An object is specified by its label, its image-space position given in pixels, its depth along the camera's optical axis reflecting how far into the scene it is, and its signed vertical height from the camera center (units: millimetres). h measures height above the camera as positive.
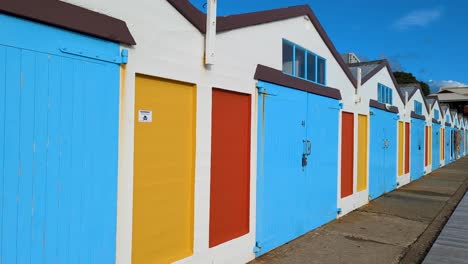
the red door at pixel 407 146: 16438 -140
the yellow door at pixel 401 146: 15367 -117
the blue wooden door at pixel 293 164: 6320 -408
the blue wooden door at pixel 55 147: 3018 -77
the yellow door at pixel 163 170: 4172 -338
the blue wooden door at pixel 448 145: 28317 -96
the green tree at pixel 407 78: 71125 +11463
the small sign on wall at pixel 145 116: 4135 +237
